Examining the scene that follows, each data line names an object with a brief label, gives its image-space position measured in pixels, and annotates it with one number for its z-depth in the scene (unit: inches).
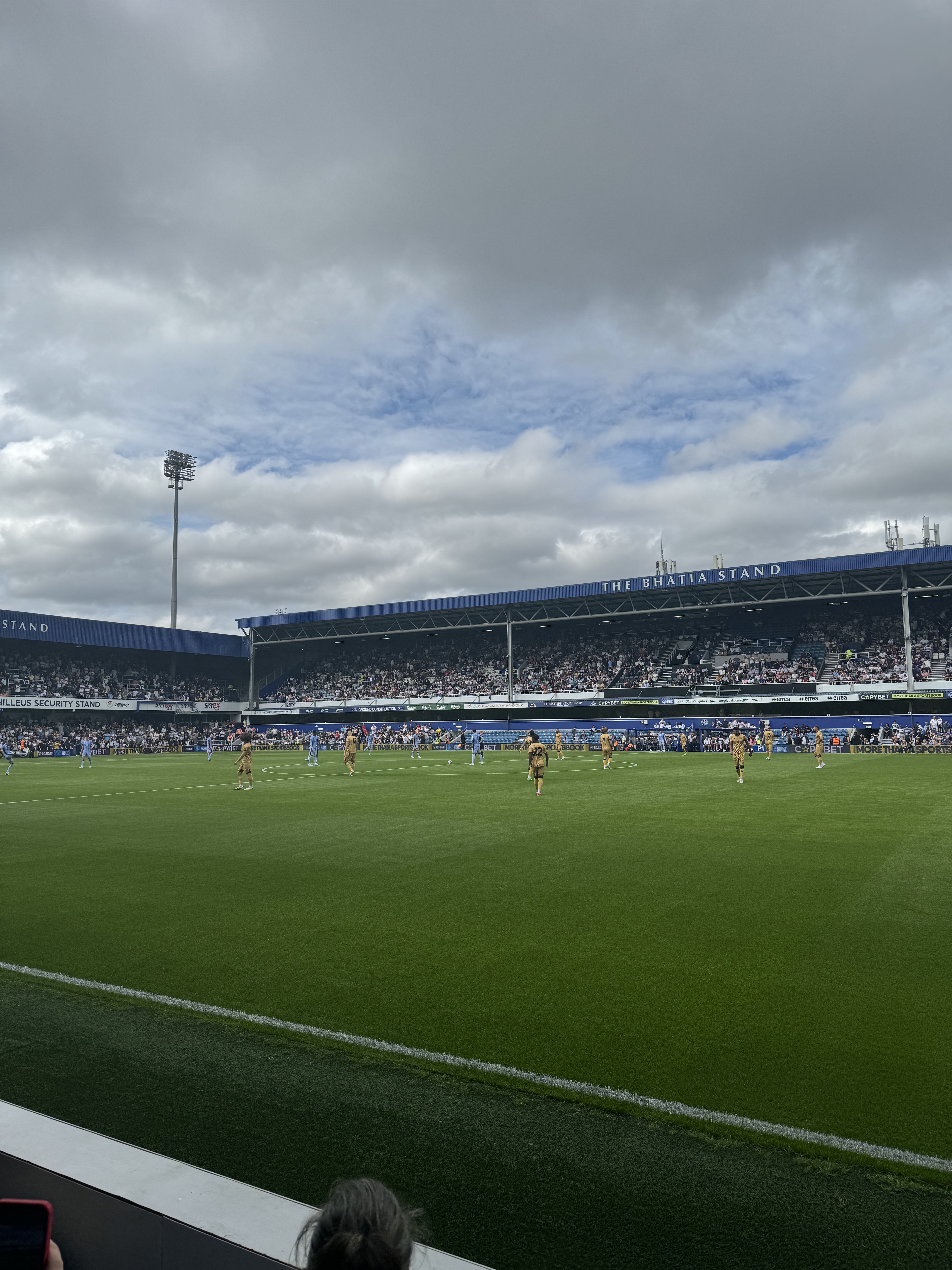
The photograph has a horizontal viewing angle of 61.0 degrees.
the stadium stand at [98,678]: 2640.3
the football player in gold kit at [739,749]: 948.0
